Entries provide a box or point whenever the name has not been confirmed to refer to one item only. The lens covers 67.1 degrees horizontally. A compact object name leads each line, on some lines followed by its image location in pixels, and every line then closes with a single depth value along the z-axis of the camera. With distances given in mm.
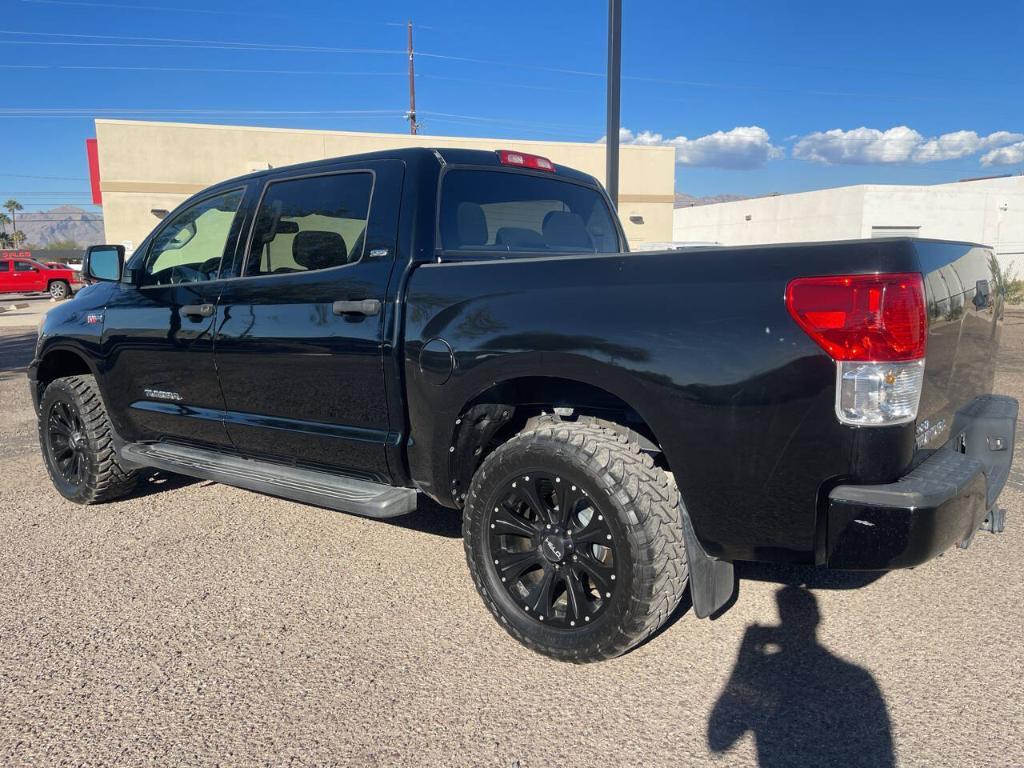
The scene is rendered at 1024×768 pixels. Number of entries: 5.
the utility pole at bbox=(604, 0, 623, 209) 7699
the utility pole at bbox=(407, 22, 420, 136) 47625
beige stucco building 23344
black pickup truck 2223
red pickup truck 31750
